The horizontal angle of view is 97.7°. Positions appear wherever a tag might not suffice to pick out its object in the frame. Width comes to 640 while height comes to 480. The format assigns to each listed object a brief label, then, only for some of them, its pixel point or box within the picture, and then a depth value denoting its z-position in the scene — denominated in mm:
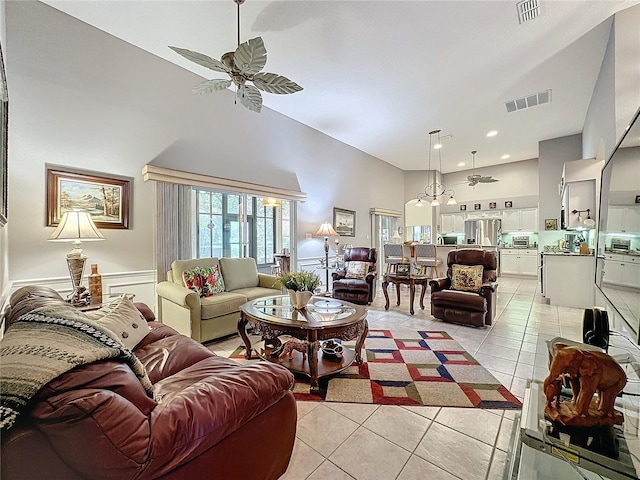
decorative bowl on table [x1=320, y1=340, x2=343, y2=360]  2642
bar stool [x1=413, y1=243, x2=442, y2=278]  6258
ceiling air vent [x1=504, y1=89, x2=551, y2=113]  4520
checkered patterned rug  2154
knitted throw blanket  714
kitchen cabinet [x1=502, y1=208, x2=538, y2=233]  8172
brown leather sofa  750
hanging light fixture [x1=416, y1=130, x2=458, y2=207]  6215
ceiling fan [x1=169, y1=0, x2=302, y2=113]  2066
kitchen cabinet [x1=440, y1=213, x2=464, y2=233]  9414
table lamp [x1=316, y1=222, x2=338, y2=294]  5676
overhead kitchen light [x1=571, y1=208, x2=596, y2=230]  4504
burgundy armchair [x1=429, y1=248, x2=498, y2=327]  3734
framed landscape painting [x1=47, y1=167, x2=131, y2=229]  2861
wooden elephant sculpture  1094
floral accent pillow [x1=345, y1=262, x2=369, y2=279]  5202
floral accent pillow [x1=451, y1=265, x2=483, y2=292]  3981
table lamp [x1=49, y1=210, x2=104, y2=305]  2497
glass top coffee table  2246
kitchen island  4754
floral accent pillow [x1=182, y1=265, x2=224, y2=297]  3395
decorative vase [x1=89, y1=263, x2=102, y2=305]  2633
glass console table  1041
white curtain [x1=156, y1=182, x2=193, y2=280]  3594
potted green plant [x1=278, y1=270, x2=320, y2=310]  2668
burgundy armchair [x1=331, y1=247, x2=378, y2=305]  4883
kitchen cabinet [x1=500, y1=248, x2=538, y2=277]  8039
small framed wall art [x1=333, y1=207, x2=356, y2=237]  6441
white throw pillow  1828
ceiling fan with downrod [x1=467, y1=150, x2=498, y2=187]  6613
